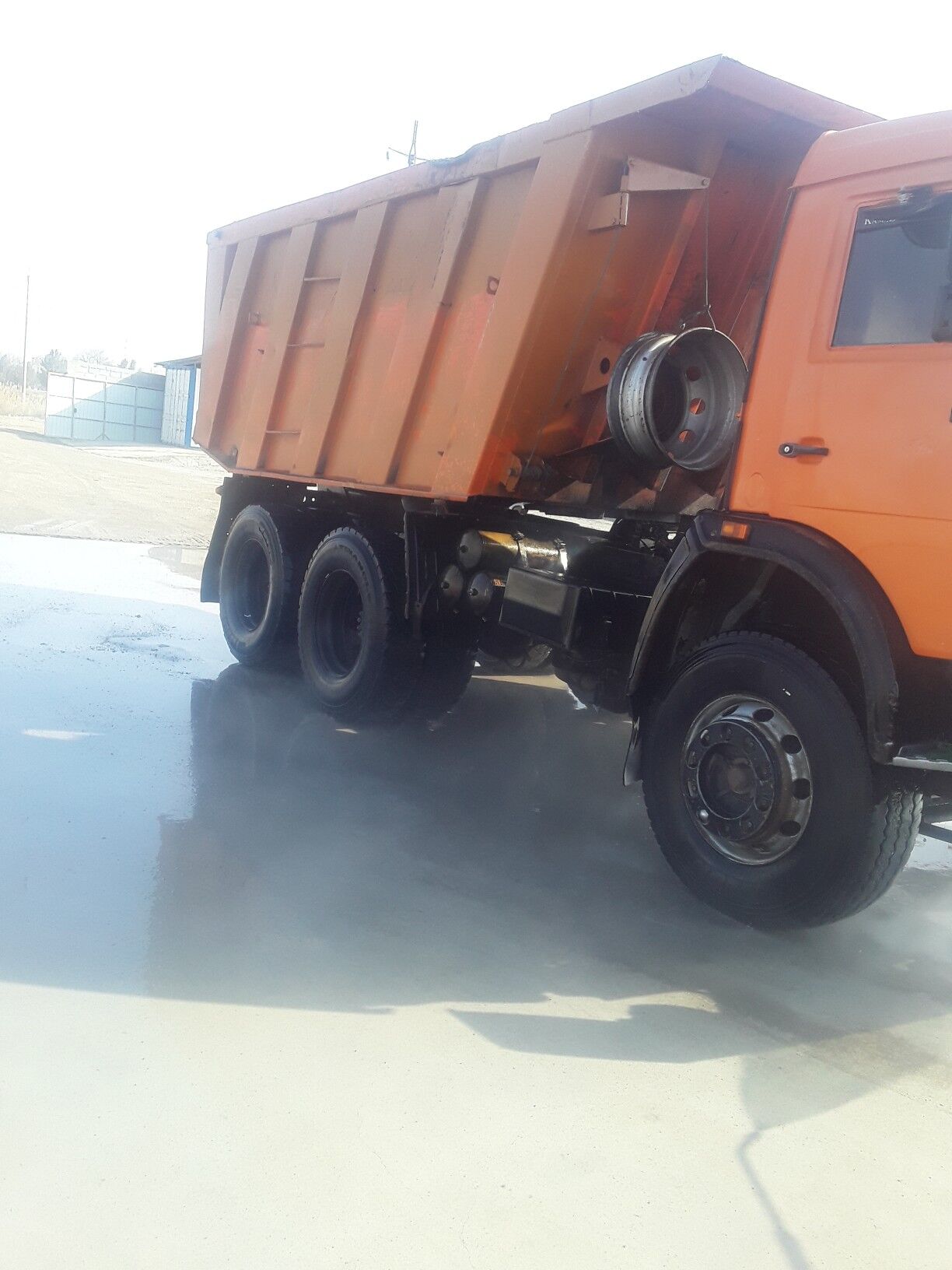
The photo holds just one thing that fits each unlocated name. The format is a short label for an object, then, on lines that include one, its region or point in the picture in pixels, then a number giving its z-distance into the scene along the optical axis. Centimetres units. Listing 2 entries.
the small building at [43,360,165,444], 4309
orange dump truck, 390
